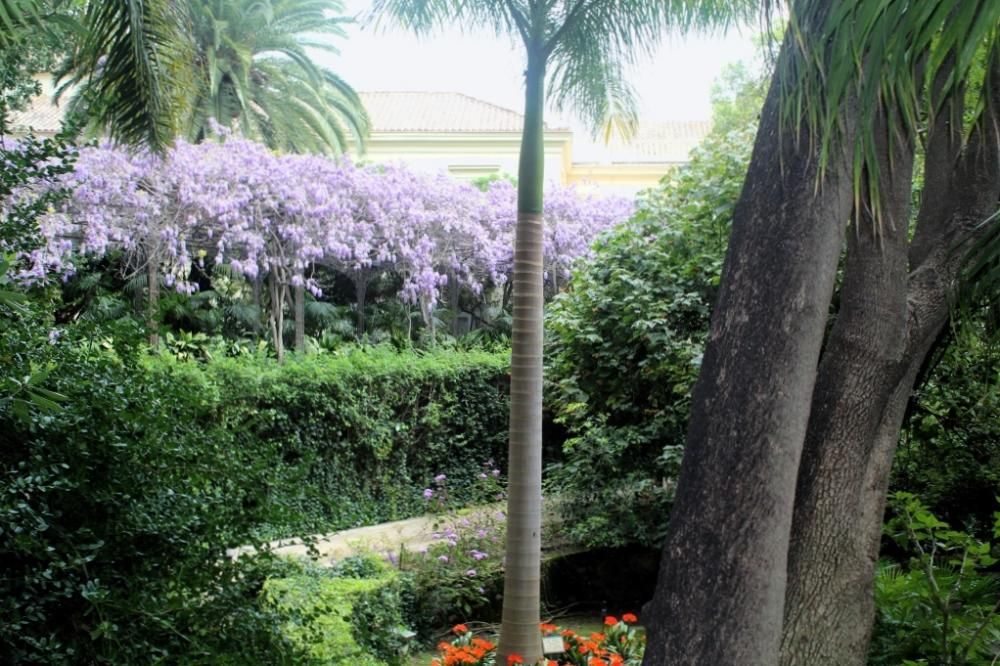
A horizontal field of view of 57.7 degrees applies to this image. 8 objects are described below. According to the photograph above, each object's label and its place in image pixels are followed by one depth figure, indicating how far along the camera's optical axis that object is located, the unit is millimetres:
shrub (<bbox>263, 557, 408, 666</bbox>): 4859
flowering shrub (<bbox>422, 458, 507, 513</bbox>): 11133
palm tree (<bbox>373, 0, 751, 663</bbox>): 6254
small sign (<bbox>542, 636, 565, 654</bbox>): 6418
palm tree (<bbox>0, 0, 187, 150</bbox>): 6738
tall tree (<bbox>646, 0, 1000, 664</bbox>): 2898
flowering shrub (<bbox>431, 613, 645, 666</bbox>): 6070
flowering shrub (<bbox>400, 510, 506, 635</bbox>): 8188
